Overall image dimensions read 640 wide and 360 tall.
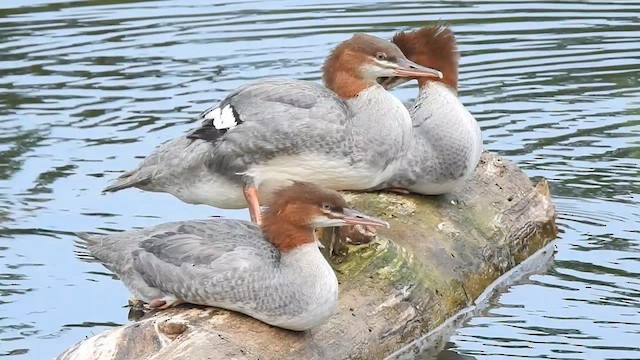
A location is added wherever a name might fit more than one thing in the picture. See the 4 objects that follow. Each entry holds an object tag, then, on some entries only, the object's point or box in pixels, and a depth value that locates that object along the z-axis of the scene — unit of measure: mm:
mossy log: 13172
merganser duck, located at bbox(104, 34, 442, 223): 15852
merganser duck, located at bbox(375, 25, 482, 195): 17141
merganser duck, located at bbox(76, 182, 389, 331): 13398
